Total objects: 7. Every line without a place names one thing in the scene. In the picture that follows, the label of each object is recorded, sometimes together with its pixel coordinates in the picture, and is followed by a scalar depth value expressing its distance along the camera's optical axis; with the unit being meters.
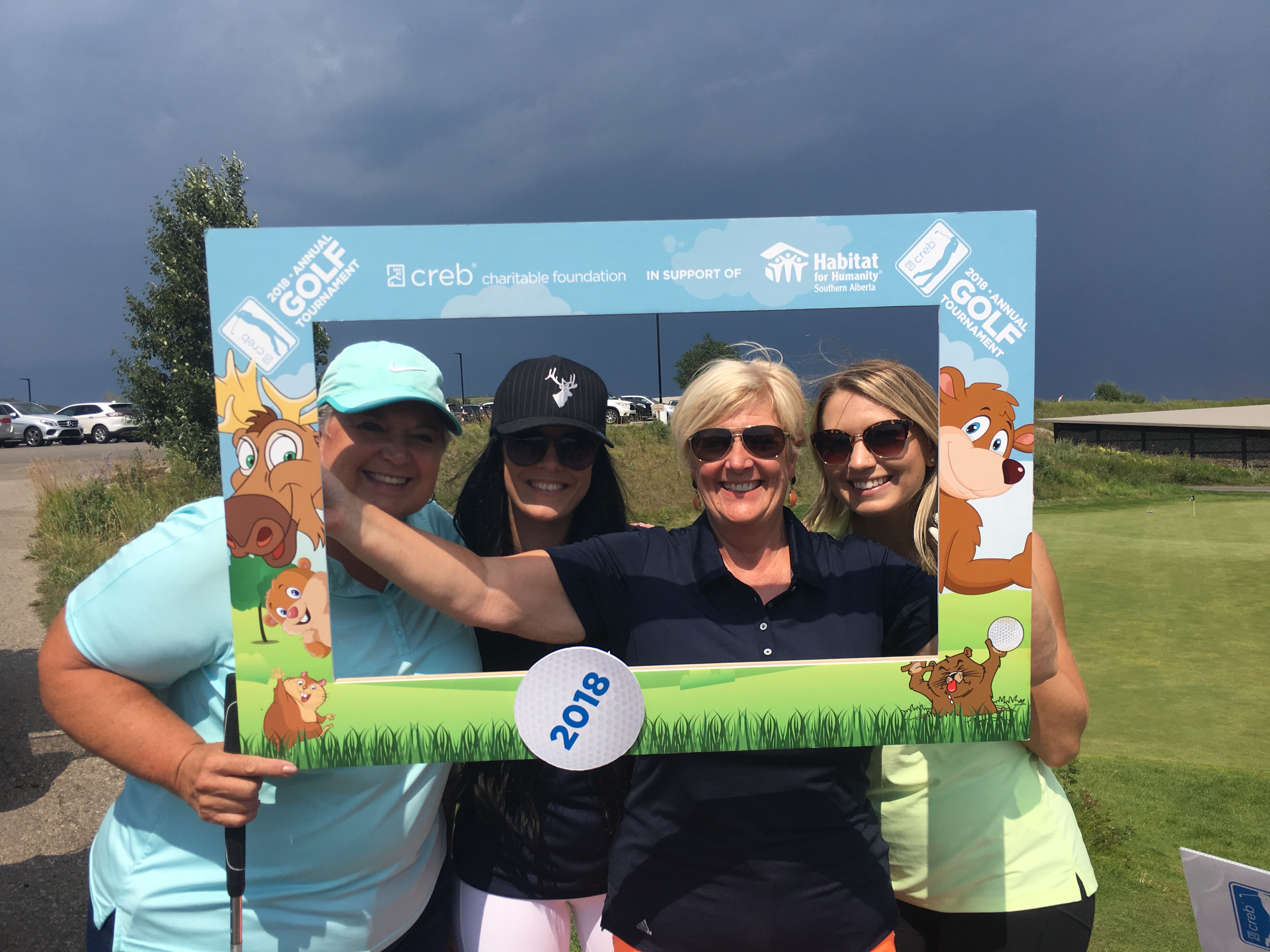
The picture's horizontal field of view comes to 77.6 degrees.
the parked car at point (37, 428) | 25.28
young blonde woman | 1.85
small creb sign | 1.37
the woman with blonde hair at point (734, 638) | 1.60
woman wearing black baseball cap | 1.83
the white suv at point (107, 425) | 25.86
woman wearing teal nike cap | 1.53
